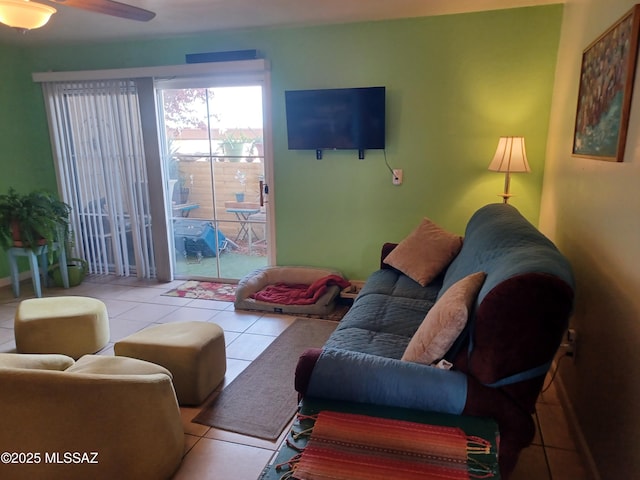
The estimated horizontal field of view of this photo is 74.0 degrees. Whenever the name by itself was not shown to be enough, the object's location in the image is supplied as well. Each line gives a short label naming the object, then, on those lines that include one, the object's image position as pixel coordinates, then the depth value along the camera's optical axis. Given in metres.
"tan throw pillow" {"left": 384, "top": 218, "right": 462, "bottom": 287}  2.99
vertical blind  4.33
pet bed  3.64
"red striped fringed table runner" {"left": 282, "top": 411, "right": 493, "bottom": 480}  1.25
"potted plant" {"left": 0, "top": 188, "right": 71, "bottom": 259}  3.86
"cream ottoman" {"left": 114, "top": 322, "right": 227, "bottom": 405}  2.35
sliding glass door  4.07
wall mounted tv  3.60
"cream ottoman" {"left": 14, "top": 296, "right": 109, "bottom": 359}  2.82
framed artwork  1.66
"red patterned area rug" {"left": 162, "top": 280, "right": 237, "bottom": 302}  4.10
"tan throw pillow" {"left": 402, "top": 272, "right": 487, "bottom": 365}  1.56
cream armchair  1.56
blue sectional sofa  1.36
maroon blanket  3.70
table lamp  3.17
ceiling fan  1.92
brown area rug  2.22
